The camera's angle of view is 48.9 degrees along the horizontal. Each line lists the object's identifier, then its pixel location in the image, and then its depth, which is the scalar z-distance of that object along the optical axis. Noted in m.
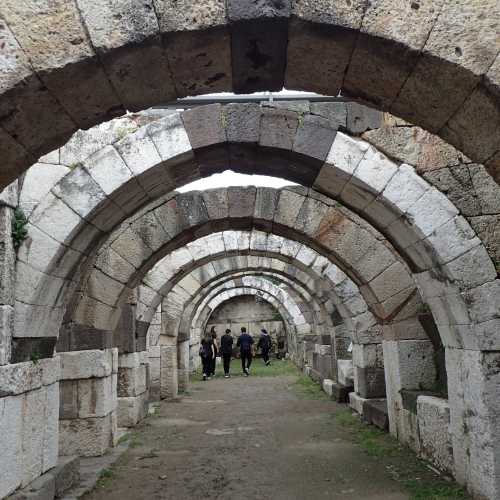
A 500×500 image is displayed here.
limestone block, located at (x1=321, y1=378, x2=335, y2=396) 10.44
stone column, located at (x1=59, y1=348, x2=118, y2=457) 6.11
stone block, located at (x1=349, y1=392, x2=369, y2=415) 8.03
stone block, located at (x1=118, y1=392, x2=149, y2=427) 8.00
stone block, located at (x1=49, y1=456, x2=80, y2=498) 4.54
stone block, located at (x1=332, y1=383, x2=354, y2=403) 9.62
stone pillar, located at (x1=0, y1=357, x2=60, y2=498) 3.74
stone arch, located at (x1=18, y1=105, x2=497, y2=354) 4.29
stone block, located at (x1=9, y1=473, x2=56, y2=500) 3.84
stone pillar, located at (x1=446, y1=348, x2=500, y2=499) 3.95
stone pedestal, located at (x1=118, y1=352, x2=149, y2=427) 8.00
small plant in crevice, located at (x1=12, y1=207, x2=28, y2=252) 4.26
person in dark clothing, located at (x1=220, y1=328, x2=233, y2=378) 16.42
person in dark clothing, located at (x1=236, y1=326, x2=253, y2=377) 16.58
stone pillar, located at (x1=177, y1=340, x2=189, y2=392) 12.58
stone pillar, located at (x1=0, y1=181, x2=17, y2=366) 3.89
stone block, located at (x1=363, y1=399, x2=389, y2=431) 6.86
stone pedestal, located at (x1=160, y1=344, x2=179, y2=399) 11.11
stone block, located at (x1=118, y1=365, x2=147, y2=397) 8.07
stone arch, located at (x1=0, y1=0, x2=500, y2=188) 2.21
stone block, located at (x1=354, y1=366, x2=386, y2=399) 7.87
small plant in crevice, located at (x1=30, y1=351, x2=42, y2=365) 4.28
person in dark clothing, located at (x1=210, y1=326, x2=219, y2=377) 15.95
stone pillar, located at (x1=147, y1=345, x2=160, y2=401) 10.73
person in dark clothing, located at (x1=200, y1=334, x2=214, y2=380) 15.16
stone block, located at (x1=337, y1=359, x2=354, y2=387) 9.71
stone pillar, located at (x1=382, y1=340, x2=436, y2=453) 6.02
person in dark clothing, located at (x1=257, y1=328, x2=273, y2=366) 19.45
